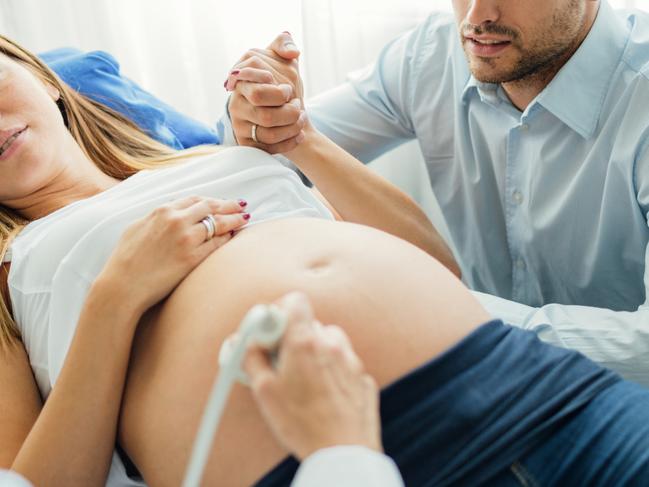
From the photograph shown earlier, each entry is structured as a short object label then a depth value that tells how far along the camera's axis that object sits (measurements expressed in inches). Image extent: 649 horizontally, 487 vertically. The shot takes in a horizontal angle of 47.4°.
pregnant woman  34.3
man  49.0
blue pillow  63.2
